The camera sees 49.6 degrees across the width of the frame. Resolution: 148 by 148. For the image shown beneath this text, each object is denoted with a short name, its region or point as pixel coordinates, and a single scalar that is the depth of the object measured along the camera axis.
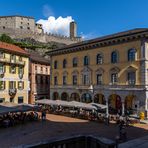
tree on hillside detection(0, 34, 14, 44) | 53.79
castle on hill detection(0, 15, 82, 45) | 73.46
